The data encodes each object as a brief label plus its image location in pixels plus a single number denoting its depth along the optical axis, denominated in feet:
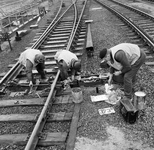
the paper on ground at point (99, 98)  14.78
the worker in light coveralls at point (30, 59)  16.60
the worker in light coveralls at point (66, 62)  16.37
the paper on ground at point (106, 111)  13.39
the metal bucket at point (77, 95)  14.20
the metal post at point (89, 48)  22.40
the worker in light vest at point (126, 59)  13.38
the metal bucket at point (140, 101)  13.00
